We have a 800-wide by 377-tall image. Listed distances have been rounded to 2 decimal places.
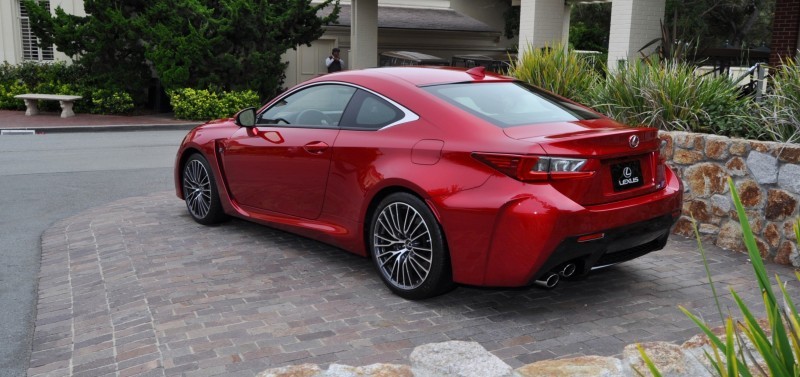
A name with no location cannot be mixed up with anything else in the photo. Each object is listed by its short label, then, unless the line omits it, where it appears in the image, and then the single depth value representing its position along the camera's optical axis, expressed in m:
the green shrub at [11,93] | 22.52
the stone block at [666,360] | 3.37
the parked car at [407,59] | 26.39
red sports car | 4.45
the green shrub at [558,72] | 9.20
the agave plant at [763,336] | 1.96
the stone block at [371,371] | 3.42
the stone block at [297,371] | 3.40
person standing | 24.03
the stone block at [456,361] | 3.46
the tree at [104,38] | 20.59
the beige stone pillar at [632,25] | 14.67
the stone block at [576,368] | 3.44
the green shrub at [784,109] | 6.29
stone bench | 20.62
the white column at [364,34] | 25.19
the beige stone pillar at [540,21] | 17.14
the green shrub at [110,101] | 21.58
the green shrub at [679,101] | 7.14
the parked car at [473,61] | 25.06
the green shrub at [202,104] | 20.70
